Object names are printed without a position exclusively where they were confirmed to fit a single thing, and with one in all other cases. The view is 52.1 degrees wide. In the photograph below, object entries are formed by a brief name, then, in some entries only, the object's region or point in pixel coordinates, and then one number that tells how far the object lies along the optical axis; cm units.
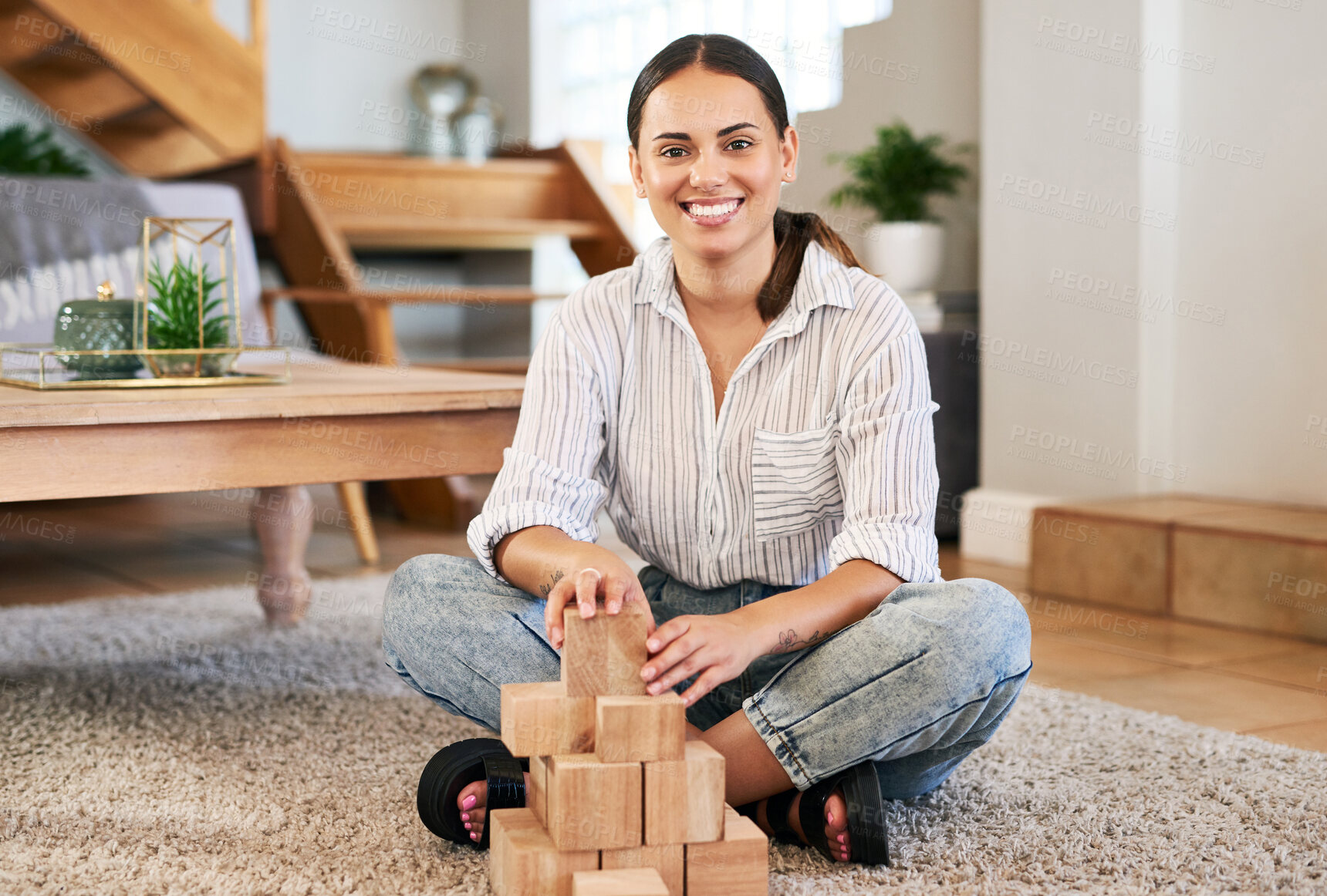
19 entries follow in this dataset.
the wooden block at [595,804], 108
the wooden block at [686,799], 109
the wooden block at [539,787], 115
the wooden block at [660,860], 110
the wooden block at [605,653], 110
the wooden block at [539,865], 110
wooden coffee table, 149
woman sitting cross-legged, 126
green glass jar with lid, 182
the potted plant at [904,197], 344
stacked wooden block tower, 109
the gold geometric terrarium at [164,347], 180
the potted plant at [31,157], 439
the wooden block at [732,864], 112
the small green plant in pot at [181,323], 183
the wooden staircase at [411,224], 369
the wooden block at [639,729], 108
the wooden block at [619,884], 104
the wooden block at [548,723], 112
